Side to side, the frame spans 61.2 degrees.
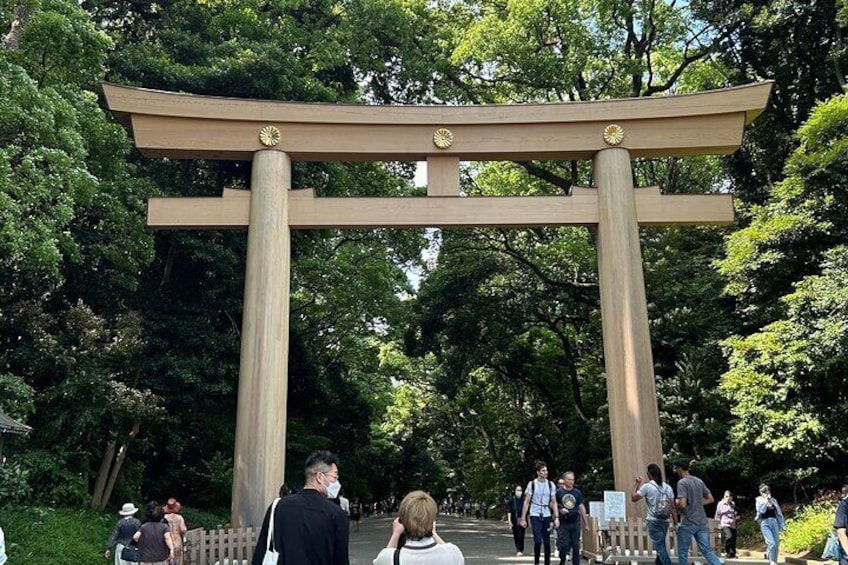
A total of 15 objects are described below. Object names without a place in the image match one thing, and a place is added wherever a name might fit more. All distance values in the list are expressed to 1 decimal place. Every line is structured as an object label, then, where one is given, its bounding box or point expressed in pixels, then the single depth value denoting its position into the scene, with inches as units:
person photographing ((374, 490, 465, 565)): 134.6
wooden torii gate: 439.8
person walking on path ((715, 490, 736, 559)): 549.0
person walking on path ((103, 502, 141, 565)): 346.6
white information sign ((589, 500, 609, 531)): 397.4
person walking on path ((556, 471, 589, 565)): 367.9
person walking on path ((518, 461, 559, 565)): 382.3
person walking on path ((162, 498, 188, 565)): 346.1
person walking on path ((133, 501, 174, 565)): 300.7
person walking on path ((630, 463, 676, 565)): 330.6
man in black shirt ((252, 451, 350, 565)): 146.9
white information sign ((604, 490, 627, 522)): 397.7
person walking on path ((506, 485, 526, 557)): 527.2
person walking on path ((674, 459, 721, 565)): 313.7
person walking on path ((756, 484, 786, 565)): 441.7
